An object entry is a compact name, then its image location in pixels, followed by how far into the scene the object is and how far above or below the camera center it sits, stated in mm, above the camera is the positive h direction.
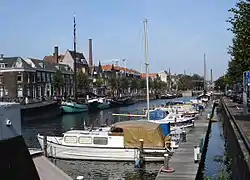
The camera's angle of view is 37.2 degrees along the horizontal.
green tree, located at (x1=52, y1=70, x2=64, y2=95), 91375 +1375
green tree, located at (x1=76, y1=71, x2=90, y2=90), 104875 +1567
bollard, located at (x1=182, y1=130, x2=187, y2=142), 26012 -3685
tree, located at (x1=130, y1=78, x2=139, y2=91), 153500 +596
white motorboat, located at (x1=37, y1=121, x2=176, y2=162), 24094 -3858
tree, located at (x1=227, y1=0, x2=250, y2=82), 23694 +3826
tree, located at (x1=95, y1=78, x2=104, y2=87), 127812 +1206
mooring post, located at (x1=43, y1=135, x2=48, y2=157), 25681 -4071
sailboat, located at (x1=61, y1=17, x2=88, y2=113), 73438 -4282
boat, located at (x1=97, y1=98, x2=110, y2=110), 88312 -4435
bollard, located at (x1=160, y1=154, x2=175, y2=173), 16562 -3734
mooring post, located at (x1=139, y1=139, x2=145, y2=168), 23141 -4500
